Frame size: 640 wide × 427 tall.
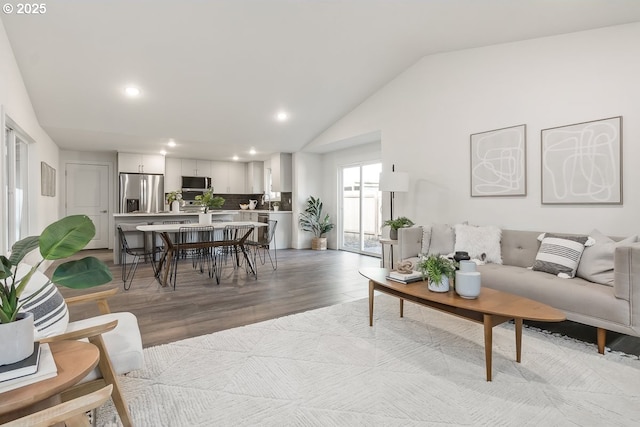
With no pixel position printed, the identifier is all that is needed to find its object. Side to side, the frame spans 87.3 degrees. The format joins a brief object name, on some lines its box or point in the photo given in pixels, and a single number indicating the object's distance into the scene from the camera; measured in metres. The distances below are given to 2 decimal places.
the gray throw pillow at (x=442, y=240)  4.04
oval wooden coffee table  2.04
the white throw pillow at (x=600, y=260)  2.73
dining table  4.44
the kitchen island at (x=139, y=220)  5.83
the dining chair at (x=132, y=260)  4.49
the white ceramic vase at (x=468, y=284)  2.34
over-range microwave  8.64
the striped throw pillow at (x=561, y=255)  2.94
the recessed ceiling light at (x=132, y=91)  4.65
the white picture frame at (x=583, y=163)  3.15
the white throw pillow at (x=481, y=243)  3.63
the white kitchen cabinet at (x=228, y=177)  9.19
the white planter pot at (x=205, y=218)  5.04
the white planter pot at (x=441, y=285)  2.50
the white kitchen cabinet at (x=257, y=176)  9.33
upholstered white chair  1.51
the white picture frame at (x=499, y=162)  3.82
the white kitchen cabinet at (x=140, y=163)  7.60
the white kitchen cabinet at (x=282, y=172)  7.93
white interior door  7.77
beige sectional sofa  2.34
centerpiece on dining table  4.96
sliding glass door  7.01
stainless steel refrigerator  7.63
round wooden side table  1.04
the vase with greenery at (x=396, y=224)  4.60
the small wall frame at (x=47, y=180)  5.44
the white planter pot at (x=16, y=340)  1.13
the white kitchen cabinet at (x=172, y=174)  8.53
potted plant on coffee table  2.48
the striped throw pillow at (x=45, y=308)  1.56
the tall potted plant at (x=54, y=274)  1.15
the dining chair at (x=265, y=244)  5.33
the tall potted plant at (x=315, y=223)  7.77
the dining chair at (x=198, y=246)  4.52
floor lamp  4.71
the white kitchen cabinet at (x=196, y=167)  8.75
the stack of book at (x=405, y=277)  2.78
